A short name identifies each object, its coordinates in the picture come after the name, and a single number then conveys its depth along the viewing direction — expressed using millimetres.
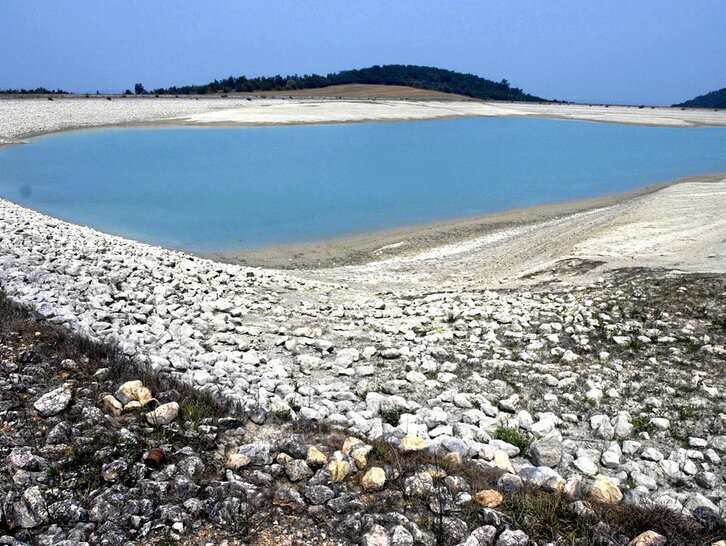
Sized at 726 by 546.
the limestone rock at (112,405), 4441
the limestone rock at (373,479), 3920
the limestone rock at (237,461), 4004
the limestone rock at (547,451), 4746
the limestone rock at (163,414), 4328
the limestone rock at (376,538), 3400
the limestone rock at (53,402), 4367
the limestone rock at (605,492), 4055
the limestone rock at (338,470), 3984
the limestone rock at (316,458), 4133
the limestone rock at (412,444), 4469
